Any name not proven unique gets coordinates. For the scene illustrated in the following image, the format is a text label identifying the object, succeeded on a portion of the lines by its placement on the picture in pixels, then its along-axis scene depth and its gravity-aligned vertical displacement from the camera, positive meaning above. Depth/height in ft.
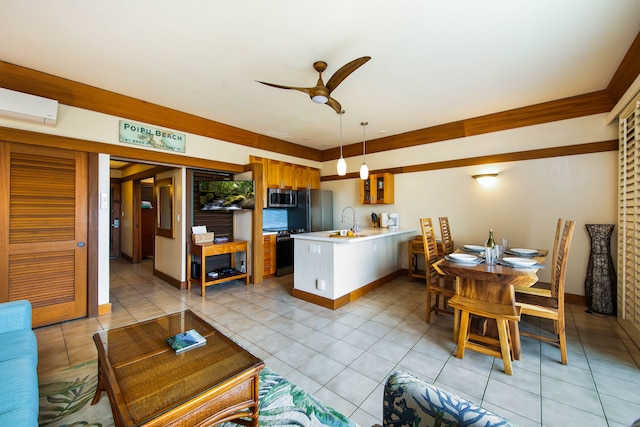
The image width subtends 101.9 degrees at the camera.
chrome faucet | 20.10 -0.39
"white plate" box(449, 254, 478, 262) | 8.62 -1.57
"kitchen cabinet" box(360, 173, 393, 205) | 17.48 +1.53
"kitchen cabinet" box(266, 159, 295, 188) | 17.75 +2.64
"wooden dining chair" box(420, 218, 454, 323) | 9.73 -2.63
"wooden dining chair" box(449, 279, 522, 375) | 7.03 -2.81
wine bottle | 8.59 -1.45
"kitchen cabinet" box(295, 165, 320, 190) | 19.83 +2.69
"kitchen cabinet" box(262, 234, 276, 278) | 16.71 -2.82
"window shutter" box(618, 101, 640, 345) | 8.70 -0.33
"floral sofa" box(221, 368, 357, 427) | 5.41 -4.38
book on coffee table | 5.44 -2.84
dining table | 7.18 -1.78
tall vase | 10.68 -2.60
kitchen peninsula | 11.48 -2.65
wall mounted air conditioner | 8.50 +3.54
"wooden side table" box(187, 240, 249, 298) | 13.48 -2.30
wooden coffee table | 3.91 -2.92
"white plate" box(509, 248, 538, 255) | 10.12 -1.57
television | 14.89 +0.95
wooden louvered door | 9.18 -0.72
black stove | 17.27 -2.71
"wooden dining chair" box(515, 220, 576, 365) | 7.38 -2.77
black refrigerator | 19.21 -0.05
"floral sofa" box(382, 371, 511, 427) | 2.17 -1.83
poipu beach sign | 11.64 +3.59
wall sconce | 13.92 +1.78
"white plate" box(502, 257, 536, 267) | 7.98 -1.57
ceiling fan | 7.39 +4.09
